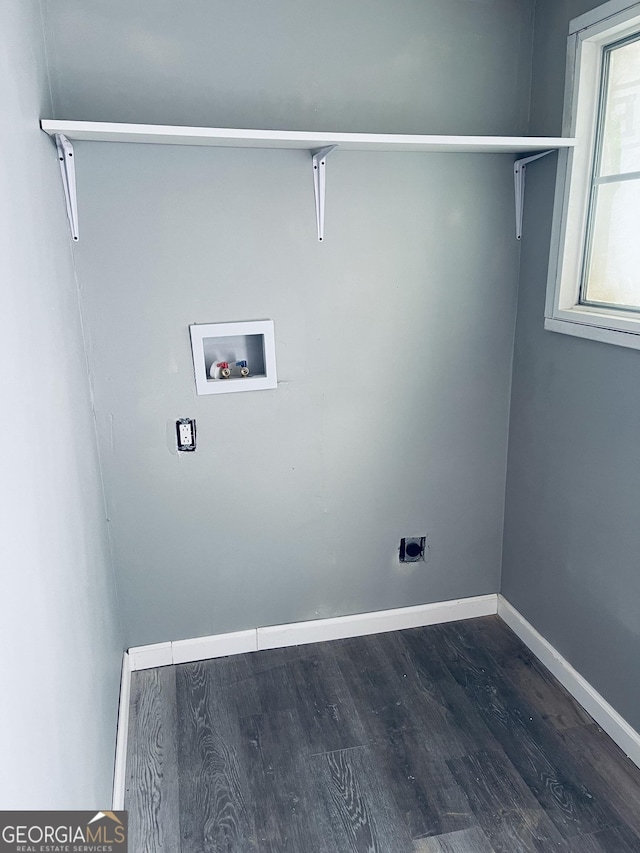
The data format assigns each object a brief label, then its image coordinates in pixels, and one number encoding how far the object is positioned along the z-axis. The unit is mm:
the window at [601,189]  1882
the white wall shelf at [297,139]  1691
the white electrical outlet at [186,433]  2240
